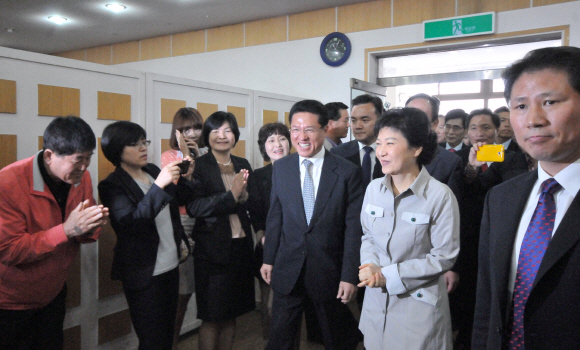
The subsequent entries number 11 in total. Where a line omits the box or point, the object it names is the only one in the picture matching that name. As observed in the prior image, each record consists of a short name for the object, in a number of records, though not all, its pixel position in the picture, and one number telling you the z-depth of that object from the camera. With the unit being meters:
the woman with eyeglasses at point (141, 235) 1.96
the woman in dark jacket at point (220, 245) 2.29
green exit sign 4.76
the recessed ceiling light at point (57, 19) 6.41
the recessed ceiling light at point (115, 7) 5.80
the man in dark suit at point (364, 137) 2.69
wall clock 5.72
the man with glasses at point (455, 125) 3.65
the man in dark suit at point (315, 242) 1.98
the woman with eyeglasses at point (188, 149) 2.66
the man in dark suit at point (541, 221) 0.97
